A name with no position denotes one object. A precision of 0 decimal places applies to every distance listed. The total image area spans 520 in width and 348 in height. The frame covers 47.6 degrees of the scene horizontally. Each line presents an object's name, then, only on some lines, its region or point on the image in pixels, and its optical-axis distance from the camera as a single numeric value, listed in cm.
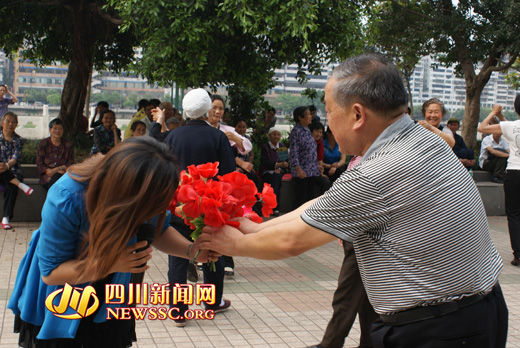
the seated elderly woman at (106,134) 1016
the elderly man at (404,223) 203
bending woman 218
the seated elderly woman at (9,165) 885
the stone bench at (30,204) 939
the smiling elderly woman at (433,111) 587
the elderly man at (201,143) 532
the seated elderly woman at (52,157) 904
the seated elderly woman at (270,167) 1036
